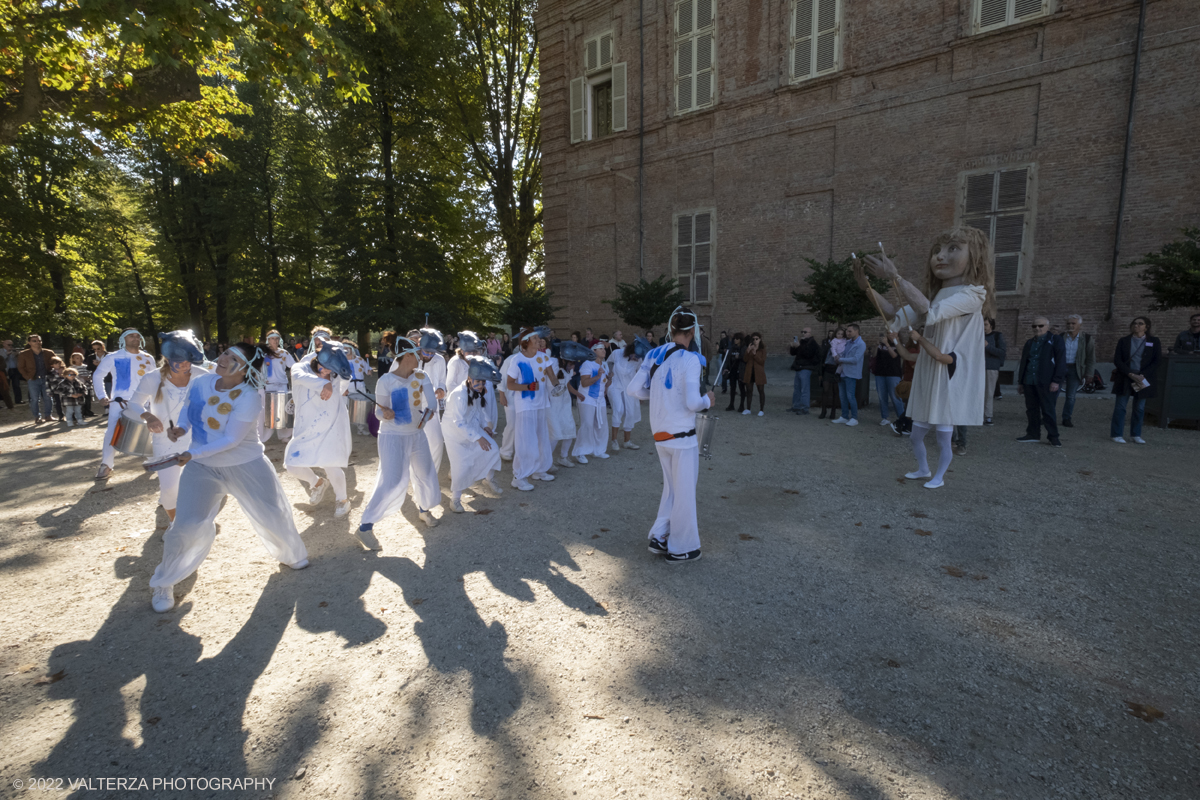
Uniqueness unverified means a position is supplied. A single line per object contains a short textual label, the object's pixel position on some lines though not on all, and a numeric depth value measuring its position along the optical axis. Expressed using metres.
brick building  12.63
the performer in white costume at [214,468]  4.08
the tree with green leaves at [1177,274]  9.52
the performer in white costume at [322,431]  5.97
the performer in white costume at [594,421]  8.61
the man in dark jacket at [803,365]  12.47
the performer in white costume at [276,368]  9.73
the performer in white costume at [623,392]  9.59
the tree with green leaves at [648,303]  16.91
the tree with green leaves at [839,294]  12.66
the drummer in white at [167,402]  5.30
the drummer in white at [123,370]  7.29
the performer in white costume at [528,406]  7.03
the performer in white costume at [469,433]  6.23
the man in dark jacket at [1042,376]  8.58
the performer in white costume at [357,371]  6.07
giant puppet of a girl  5.92
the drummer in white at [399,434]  5.33
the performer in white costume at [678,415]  4.45
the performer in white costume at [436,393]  5.83
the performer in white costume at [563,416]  8.37
